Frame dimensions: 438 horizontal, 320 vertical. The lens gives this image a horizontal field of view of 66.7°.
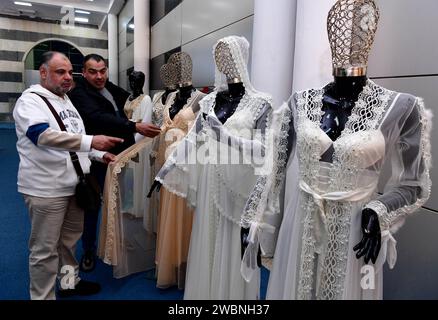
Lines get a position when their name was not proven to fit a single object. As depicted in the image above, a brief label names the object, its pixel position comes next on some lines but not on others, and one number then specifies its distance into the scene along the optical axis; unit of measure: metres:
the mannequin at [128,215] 2.21
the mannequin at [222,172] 1.51
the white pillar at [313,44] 1.85
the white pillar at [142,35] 5.03
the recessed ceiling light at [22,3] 5.76
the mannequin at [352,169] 0.99
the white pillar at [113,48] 5.46
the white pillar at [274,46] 2.17
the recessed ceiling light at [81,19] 5.21
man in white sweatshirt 1.65
